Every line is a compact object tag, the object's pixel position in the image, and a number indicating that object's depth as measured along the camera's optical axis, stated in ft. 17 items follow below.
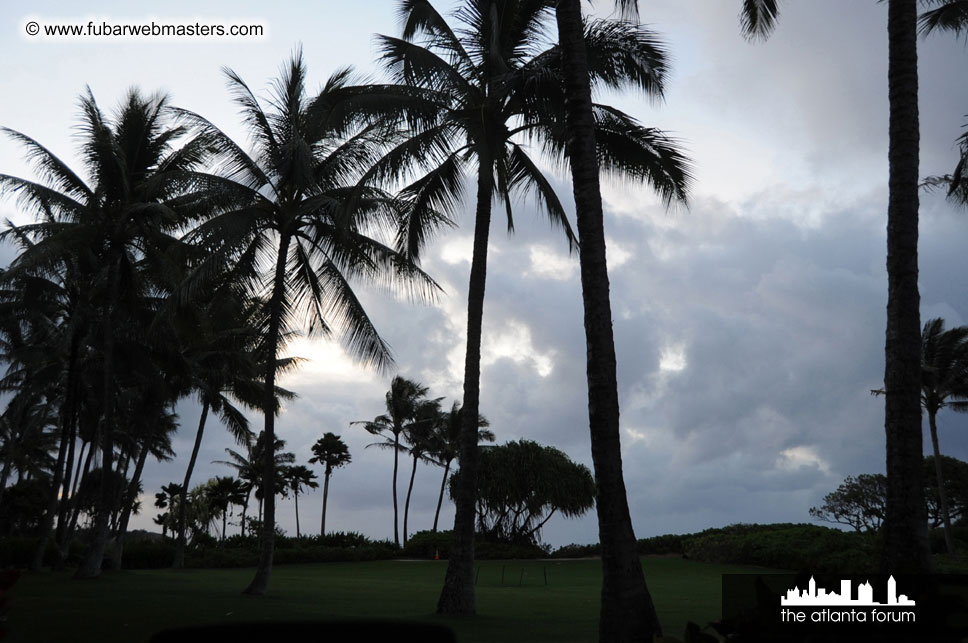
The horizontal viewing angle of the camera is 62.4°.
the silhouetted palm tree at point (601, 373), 29.96
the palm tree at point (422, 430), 181.78
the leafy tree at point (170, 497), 215.92
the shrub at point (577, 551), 145.59
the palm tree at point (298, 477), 200.34
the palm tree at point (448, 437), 176.55
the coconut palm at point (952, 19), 58.44
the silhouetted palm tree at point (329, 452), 193.77
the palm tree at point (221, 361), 76.69
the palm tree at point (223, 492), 180.96
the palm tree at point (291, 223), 67.15
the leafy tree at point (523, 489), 152.05
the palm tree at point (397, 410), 182.50
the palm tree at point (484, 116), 51.44
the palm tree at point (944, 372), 116.98
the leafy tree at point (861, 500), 168.55
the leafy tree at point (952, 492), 157.58
